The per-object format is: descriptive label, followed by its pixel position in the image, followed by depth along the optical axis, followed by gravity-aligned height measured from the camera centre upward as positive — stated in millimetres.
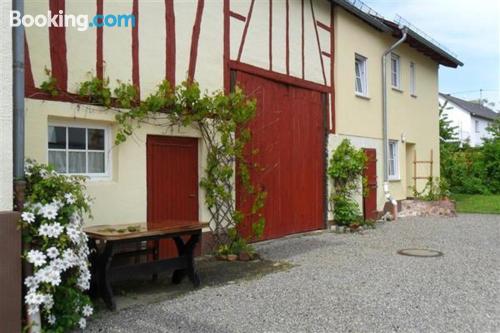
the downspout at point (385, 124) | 13516 +1402
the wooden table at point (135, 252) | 5066 -869
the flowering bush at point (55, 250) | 4051 -623
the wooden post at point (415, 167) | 15953 +197
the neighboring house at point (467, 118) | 42625 +4925
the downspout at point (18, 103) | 4184 +658
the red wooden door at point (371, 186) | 12594 -313
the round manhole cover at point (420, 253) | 8258 -1365
